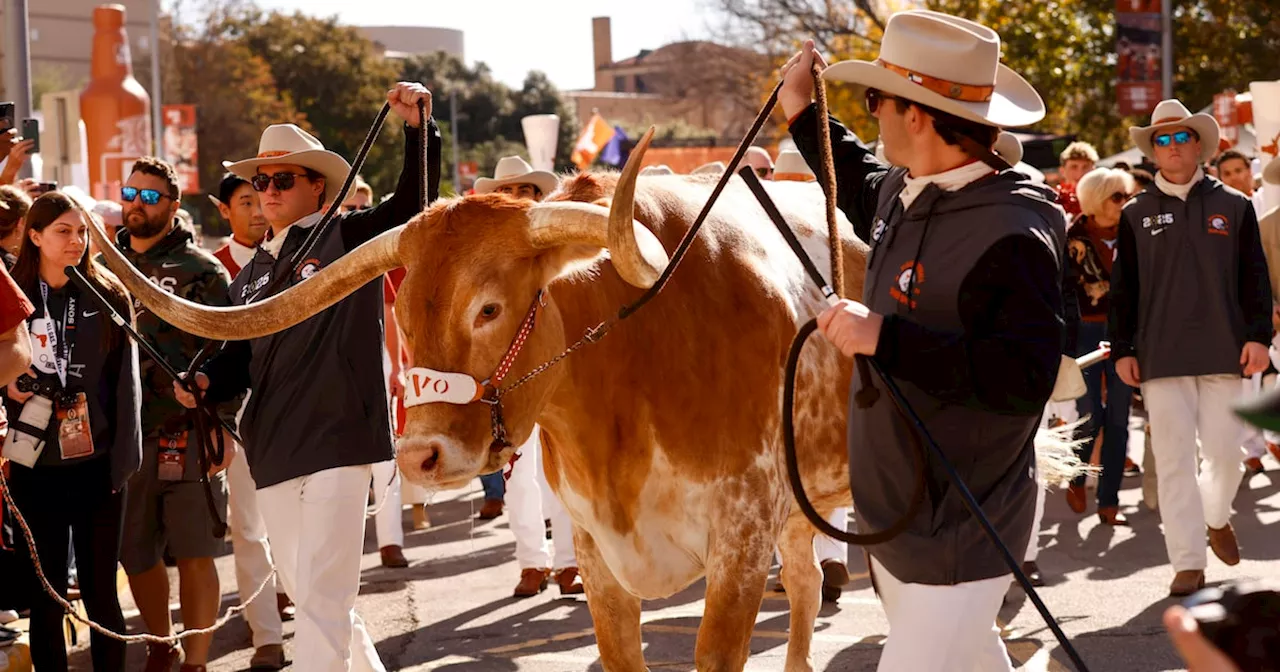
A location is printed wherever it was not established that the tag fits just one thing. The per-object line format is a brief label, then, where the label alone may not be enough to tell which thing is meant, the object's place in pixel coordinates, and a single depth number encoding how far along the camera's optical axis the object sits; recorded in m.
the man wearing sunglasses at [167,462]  6.98
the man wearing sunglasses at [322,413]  5.55
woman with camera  6.11
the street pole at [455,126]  65.09
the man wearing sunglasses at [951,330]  3.52
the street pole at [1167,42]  25.12
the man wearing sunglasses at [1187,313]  7.89
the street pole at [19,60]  10.84
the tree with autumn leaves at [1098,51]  27.88
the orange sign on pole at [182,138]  34.91
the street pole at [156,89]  36.88
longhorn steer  4.59
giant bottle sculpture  27.75
